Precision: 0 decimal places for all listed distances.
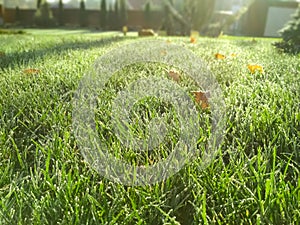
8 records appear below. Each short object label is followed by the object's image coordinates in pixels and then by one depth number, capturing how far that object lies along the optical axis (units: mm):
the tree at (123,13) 25969
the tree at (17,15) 26964
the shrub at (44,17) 25109
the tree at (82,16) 27312
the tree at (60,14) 27875
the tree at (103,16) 25969
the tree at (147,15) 26473
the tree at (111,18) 25969
